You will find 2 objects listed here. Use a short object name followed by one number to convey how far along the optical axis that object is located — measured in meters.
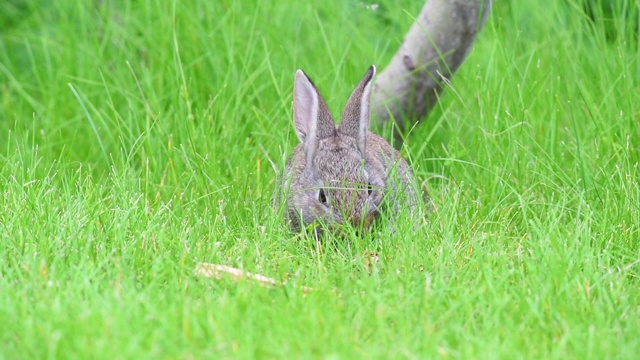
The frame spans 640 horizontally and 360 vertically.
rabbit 8.80
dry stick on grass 6.77
